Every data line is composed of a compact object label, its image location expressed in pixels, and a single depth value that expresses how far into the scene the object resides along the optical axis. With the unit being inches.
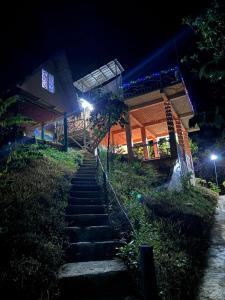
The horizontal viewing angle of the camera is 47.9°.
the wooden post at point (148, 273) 139.3
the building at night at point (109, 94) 633.0
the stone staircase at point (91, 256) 189.9
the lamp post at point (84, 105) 851.1
